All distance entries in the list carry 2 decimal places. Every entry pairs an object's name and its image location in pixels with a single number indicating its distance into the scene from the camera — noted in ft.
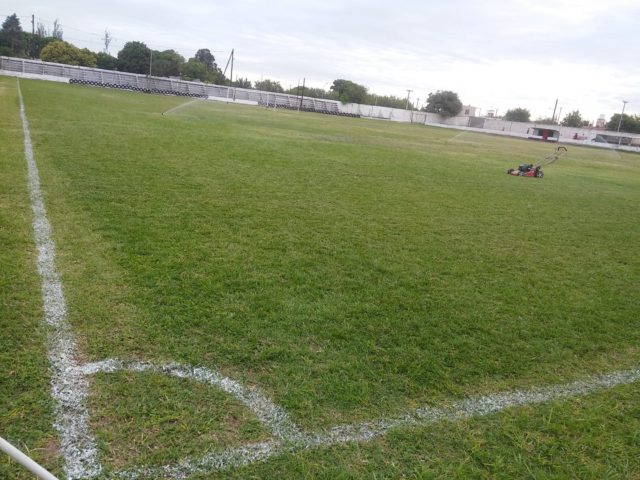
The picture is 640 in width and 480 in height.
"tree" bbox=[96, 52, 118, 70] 225.97
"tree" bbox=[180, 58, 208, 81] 234.17
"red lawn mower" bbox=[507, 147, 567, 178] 45.92
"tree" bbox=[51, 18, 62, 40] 297.47
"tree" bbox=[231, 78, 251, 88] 259.64
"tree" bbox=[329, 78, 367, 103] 262.18
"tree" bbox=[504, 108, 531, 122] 302.45
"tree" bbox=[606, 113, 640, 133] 219.61
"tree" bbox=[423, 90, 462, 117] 268.00
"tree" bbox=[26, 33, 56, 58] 241.14
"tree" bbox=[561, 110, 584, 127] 285.43
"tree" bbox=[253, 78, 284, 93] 272.10
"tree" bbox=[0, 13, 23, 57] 228.08
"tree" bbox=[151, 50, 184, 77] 230.89
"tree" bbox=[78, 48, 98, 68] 212.64
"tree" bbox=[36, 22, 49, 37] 262.63
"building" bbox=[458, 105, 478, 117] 279.81
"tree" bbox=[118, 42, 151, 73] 222.89
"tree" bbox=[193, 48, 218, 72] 315.17
